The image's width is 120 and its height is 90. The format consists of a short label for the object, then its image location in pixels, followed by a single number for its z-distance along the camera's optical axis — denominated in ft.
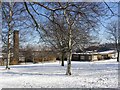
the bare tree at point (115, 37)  90.41
